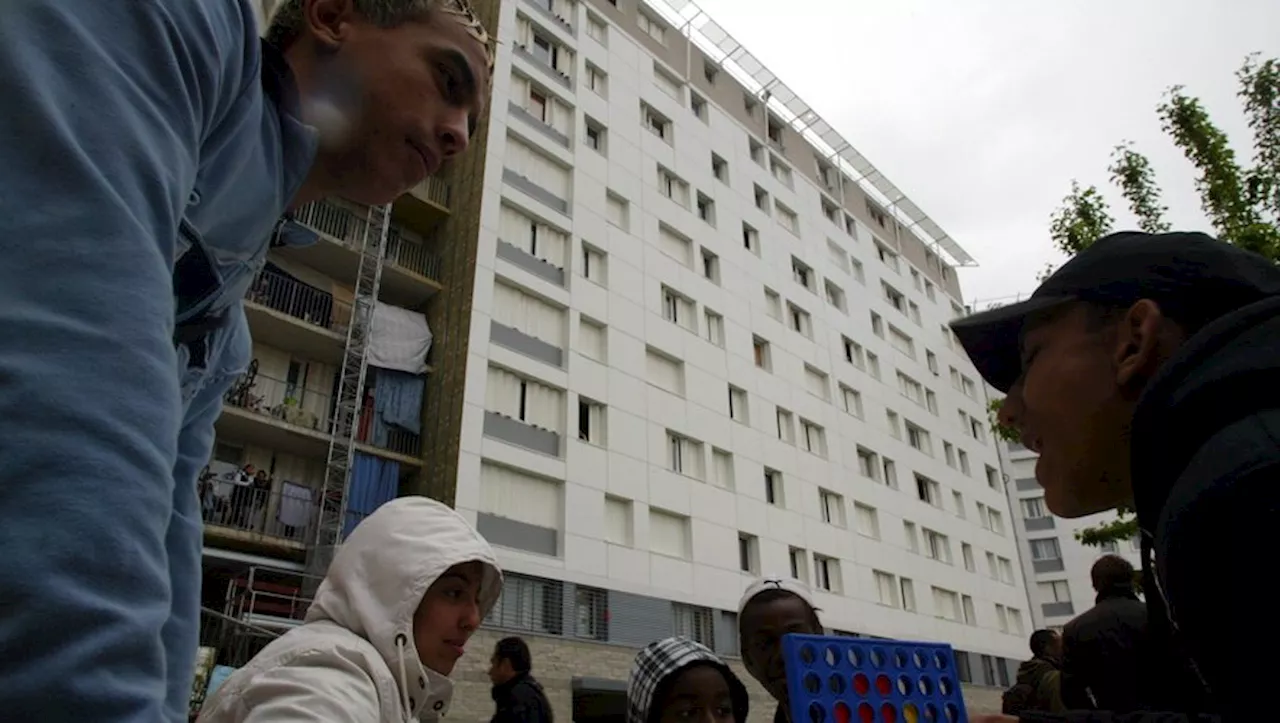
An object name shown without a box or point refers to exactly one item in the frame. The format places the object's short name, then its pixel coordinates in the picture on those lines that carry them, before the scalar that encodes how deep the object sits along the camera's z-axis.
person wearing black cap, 0.86
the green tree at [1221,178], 9.73
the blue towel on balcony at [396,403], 17.52
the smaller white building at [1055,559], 38.50
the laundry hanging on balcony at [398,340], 17.94
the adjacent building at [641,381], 16.81
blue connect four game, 1.63
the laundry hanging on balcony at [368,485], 16.14
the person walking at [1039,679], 4.91
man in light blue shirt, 0.42
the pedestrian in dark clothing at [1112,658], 3.35
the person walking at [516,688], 4.61
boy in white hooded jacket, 1.68
